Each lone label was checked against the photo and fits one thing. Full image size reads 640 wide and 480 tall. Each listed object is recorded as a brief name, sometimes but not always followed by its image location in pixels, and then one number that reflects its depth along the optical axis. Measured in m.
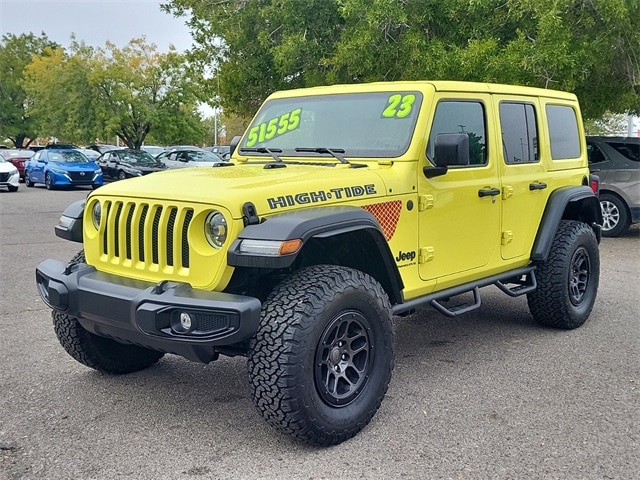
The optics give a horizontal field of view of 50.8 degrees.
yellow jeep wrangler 3.35
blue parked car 21.77
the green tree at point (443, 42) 10.18
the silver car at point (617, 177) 10.91
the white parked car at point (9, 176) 21.19
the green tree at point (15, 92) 49.69
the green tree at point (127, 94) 31.19
